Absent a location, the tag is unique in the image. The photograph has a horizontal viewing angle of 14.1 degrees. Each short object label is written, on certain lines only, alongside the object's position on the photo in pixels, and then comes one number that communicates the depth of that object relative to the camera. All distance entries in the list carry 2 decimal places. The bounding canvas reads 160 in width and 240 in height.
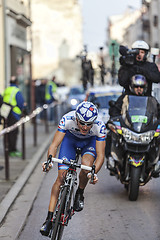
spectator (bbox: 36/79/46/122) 27.80
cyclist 6.26
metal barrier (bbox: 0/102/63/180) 10.87
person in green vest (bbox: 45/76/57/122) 26.70
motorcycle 8.77
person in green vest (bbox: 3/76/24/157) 14.73
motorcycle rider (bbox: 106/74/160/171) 9.32
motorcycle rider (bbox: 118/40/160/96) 9.70
